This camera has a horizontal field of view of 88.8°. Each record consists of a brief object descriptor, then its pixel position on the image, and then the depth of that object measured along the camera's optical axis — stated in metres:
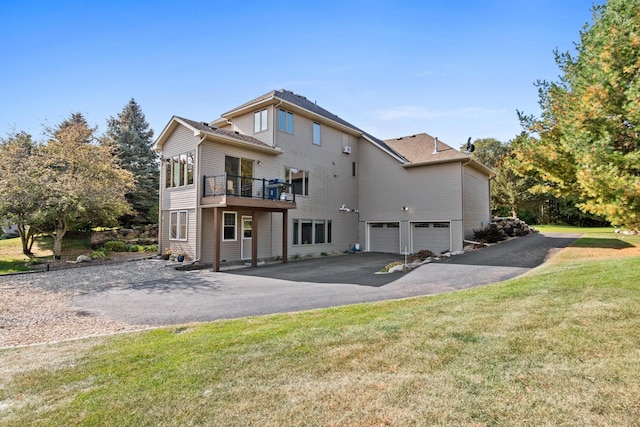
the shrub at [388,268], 12.73
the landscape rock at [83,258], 15.00
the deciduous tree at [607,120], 6.54
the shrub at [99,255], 15.85
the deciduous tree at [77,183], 14.34
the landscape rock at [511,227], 22.52
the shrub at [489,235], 19.45
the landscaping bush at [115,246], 18.59
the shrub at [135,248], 19.05
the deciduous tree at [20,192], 13.53
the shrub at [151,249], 19.12
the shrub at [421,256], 15.70
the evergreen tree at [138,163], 24.30
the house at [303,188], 15.04
